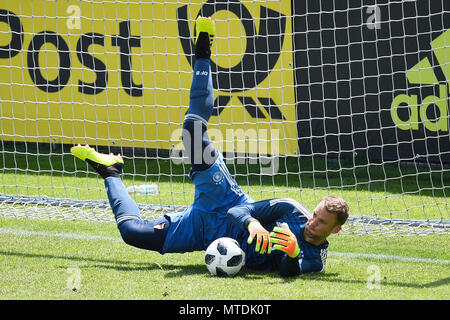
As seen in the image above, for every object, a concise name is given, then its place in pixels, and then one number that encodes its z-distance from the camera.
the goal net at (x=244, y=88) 18.94
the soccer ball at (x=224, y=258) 10.00
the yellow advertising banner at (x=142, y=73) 19.34
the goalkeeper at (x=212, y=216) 9.79
